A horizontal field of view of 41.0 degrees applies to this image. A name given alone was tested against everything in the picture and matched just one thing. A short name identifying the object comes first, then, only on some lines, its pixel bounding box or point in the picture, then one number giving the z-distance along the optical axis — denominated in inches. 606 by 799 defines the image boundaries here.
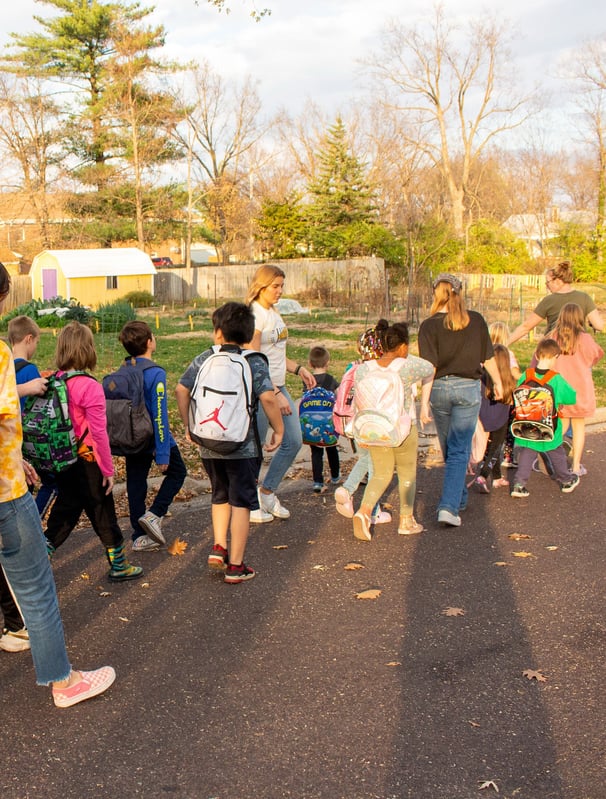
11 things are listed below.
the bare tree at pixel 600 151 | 1573.6
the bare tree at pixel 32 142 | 1807.3
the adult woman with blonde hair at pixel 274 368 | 231.8
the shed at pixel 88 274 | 1535.4
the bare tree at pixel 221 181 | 2330.2
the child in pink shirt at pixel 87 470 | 186.1
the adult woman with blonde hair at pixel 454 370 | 239.5
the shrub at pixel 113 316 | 935.0
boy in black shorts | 195.9
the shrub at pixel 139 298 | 1611.6
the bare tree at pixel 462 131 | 2069.4
